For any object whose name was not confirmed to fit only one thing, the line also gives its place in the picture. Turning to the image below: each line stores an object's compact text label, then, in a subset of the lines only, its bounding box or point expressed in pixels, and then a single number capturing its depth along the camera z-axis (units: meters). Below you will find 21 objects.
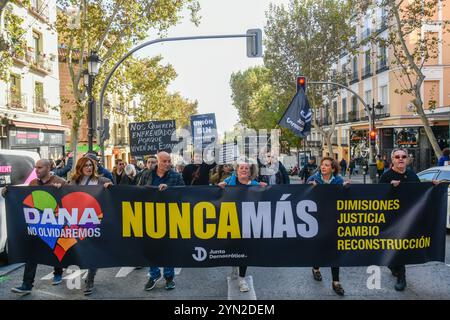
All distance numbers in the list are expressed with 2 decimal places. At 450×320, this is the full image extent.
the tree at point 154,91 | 32.19
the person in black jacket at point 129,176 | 9.50
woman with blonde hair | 5.78
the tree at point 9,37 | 12.59
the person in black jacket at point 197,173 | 10.20
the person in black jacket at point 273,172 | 9.12
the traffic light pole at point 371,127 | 23.09
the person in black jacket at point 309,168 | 16.56
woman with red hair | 6.06
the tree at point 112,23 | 17.48
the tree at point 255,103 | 56.03
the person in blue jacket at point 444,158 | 13.85
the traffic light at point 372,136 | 22.70
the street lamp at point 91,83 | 13.41
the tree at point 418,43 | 16.95
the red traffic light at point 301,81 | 15.73
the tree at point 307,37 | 32.81
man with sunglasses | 6.00
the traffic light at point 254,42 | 13.85
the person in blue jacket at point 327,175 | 5.98
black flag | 10.06
